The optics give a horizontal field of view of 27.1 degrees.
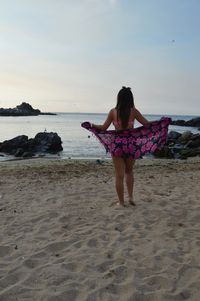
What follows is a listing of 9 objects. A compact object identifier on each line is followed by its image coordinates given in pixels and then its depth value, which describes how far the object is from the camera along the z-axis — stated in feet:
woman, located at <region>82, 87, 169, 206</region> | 21.88
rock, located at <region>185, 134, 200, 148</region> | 86.63
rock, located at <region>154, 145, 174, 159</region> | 68.39
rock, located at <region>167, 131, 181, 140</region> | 105.40
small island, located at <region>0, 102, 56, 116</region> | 361.20
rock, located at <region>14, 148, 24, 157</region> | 70.11
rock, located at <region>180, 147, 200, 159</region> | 69.83
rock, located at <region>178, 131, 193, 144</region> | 98.73
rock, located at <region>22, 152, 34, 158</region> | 67.62
